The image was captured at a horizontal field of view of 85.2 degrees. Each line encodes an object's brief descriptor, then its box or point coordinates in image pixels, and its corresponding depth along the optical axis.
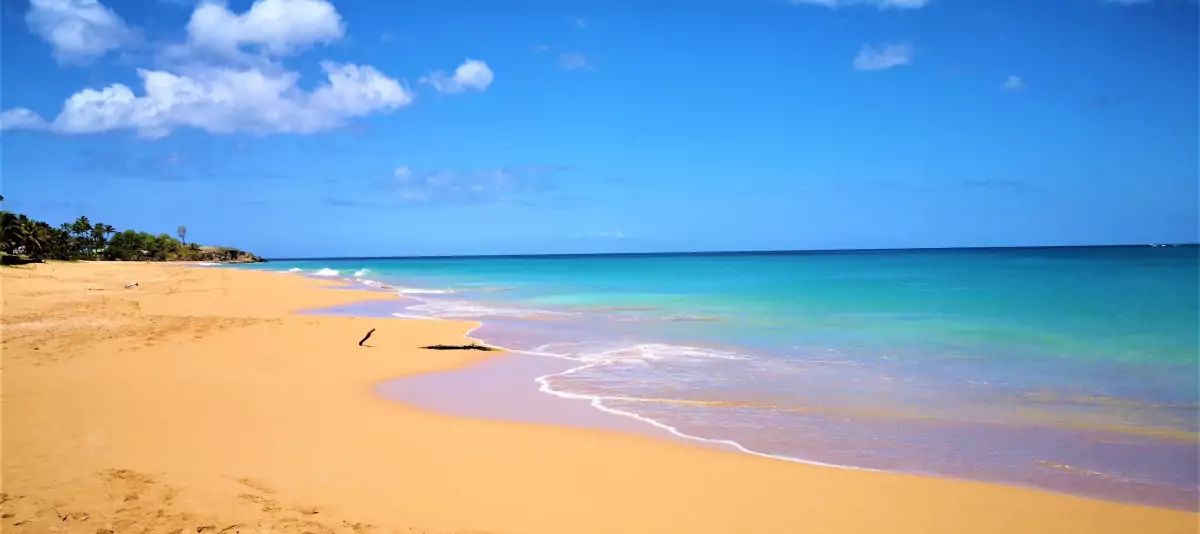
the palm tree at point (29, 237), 54.19
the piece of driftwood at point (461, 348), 13.15
